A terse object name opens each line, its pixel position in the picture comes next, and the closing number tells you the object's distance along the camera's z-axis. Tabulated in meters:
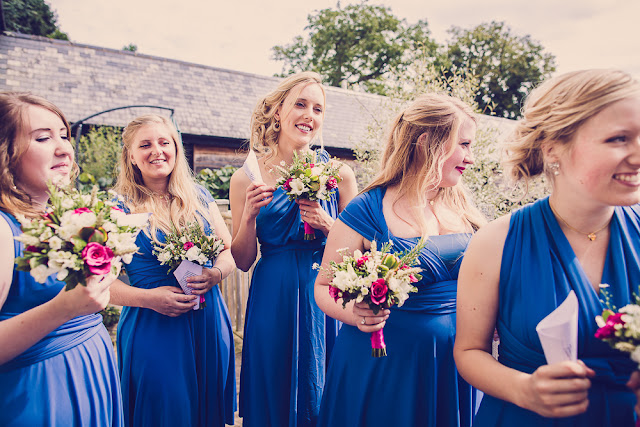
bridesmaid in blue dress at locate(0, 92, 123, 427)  1.81
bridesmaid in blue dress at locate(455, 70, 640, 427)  1.44
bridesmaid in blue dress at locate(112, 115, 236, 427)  2.84
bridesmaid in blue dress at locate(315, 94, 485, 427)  2.16
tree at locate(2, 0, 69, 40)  35.83
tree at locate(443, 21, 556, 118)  43.78
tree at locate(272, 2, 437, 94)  42.28
